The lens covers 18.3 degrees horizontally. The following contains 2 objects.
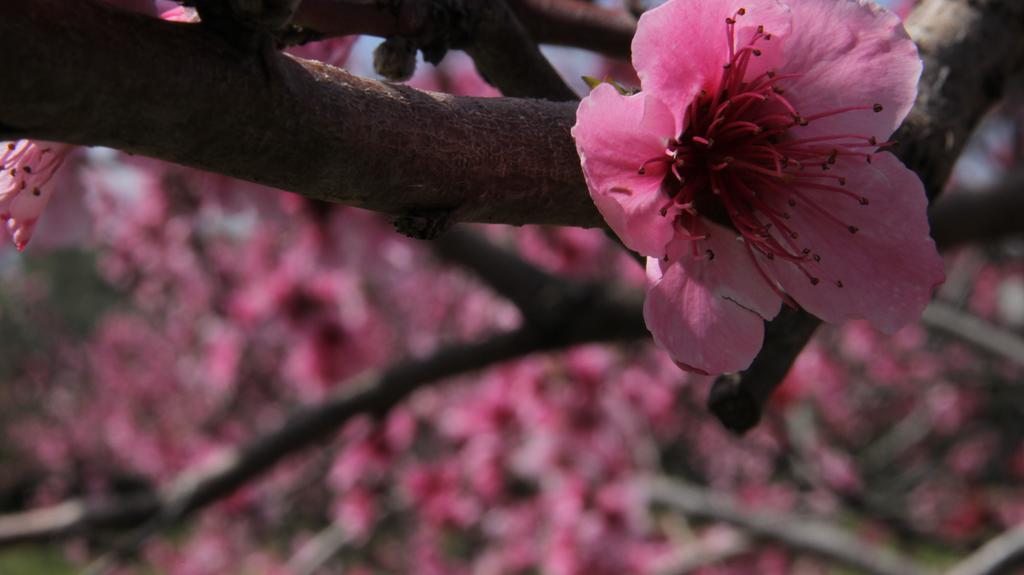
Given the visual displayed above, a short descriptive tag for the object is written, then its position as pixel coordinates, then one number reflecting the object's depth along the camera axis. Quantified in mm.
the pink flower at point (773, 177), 304
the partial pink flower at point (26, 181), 309
